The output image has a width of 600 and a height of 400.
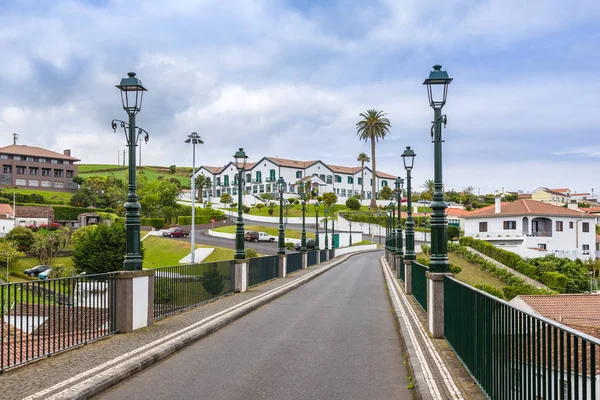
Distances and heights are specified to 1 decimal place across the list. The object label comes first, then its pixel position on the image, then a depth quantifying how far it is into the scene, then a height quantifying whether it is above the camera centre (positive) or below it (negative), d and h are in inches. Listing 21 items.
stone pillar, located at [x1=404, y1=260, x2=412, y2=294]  804.4 -86.8
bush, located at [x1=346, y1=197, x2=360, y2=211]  4635.8 +88.3
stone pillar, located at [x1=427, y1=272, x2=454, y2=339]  418.0 -64.6
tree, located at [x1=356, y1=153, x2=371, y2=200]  5565.9 +457.2
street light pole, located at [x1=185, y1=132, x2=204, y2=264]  2501.2 +322.5
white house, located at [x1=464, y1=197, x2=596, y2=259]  2835.9 -66.0
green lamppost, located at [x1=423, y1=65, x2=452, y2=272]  441.7 +20.5
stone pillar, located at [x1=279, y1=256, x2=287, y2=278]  1201.4 -108.6
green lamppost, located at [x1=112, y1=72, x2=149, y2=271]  475.2 +16.1
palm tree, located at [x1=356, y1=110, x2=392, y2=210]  4478.3 +687.7
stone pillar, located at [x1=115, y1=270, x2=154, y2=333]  446.6 -68.7
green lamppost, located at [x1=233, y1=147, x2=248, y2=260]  867.4 -20.9
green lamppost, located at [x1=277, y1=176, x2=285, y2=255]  1267.2 -58.5
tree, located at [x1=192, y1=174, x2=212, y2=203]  5539.4 +292.7
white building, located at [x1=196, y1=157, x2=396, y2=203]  5083.7 +349.5
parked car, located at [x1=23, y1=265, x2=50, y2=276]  2156.0 -217.1
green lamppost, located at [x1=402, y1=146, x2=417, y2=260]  847.1 -15.3
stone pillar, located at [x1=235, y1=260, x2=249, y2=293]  828.0 -89.3
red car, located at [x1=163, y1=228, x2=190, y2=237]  3073.3 -102.0
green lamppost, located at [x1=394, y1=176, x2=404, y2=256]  1251.4 -43.9
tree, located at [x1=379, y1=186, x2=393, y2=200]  5223.9 +201.7
